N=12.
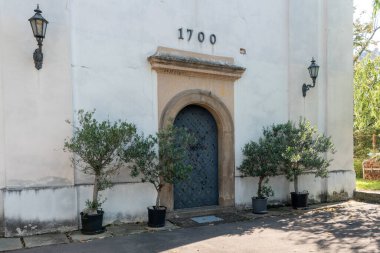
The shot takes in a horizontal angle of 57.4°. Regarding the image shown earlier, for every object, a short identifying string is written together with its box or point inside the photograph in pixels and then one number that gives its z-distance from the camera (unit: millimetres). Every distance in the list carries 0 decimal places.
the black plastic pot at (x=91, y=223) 5926
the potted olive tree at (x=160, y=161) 6391
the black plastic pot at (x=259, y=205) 7824
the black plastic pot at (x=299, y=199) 8406
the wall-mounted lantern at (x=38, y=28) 5676
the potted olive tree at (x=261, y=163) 7773
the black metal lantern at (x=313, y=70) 9055
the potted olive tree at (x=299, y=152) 7943
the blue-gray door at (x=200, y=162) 7766
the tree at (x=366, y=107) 13094
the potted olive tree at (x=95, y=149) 5820
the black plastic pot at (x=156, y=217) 6465
